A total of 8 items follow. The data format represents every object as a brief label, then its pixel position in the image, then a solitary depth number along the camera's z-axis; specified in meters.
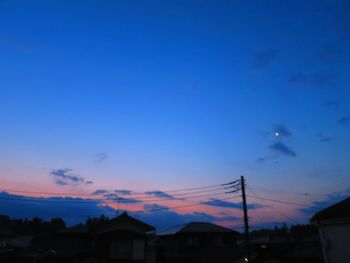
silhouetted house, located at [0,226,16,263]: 45.75
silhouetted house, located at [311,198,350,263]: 19.88
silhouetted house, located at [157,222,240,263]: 40.50
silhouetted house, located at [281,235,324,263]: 30.18
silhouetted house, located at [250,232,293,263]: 34.12
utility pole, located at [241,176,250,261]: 28.70
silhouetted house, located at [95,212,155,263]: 34.72
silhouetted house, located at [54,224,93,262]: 40.59
